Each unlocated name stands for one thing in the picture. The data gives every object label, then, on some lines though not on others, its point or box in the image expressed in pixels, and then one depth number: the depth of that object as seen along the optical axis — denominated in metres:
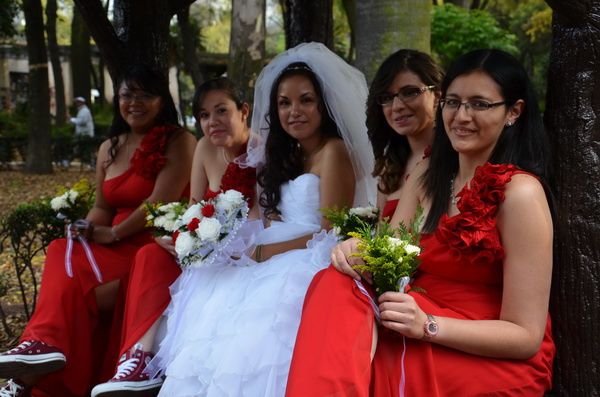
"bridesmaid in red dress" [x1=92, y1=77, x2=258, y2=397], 3.64
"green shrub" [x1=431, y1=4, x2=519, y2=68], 15.98
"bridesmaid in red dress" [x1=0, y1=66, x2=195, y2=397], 4.08
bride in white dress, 3.13
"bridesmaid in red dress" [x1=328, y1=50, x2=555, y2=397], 2.62
